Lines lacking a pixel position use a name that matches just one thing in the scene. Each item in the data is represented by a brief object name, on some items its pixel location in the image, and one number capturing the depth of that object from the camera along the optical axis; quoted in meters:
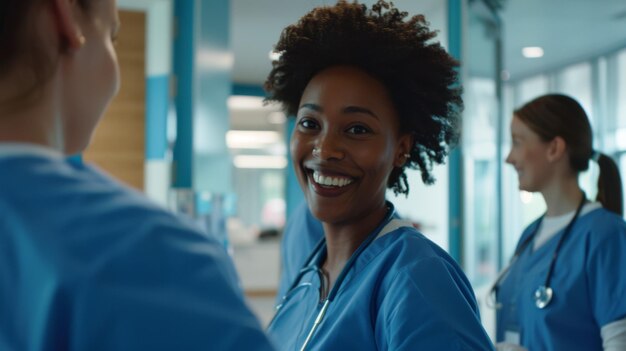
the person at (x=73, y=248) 0.44
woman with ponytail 1.78
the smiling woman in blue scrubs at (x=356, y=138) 1.15
